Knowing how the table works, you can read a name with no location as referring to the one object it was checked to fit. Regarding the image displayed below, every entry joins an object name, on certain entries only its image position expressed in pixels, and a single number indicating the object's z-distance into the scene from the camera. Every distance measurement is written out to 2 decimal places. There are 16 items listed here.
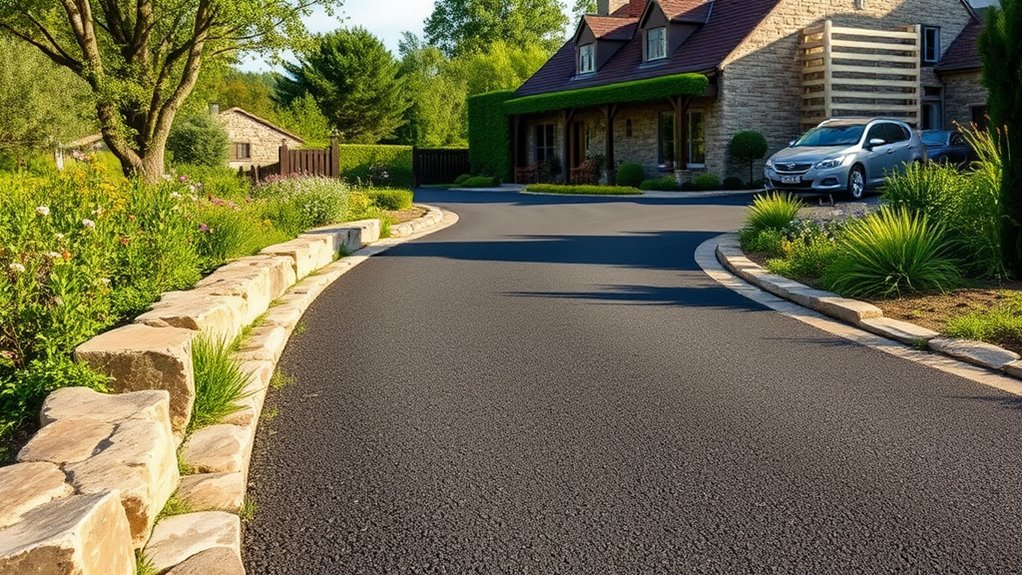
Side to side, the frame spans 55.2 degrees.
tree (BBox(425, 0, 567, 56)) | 80.44
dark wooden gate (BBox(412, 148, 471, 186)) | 42.09
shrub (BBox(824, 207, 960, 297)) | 8.86
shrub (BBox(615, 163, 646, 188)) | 31.36
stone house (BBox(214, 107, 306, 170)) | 55.22
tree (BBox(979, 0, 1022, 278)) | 9.17
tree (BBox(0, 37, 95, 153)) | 38.50
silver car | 21.00
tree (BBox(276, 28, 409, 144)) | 58.03
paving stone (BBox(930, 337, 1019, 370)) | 6.27
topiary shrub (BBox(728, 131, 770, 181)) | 28.88
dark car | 25.03
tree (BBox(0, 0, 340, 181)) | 19.91
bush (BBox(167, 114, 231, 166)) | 44.72
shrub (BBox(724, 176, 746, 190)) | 28.77
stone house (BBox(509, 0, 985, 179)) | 29.61
